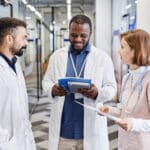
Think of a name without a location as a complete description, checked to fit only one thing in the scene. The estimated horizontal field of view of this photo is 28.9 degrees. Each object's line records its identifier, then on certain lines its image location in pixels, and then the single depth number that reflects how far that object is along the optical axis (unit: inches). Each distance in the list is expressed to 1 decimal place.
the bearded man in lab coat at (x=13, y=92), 76.7
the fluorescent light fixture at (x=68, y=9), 565.9
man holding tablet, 89.2
